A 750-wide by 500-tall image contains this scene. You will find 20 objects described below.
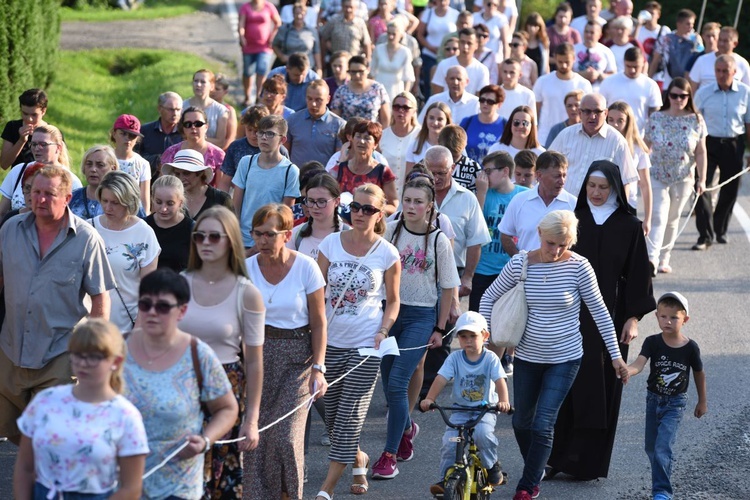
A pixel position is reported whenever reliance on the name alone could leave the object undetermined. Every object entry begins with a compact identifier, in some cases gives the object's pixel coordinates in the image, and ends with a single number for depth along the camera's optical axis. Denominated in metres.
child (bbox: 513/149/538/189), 21.78
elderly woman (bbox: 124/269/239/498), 11.16
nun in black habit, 17.06
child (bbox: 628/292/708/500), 16.08
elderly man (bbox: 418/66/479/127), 26.70
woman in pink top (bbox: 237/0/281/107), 37.06
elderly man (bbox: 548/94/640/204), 22.48
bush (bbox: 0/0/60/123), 34.03
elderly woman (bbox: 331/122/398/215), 20.28
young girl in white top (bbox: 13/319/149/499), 10.21
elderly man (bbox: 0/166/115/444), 14.55
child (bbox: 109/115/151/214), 20.39
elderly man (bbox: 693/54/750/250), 30.03
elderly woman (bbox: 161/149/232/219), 18.09
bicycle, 14.53
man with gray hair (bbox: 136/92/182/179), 23.37
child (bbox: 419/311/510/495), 15.33
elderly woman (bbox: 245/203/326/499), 14.52
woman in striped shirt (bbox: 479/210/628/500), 15.84
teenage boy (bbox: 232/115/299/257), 20.42
